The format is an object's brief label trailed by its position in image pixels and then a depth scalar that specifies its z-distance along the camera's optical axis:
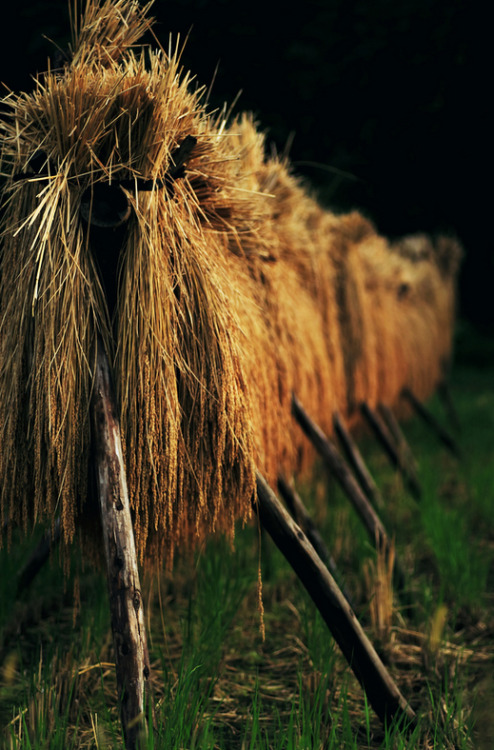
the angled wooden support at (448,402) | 7.61
